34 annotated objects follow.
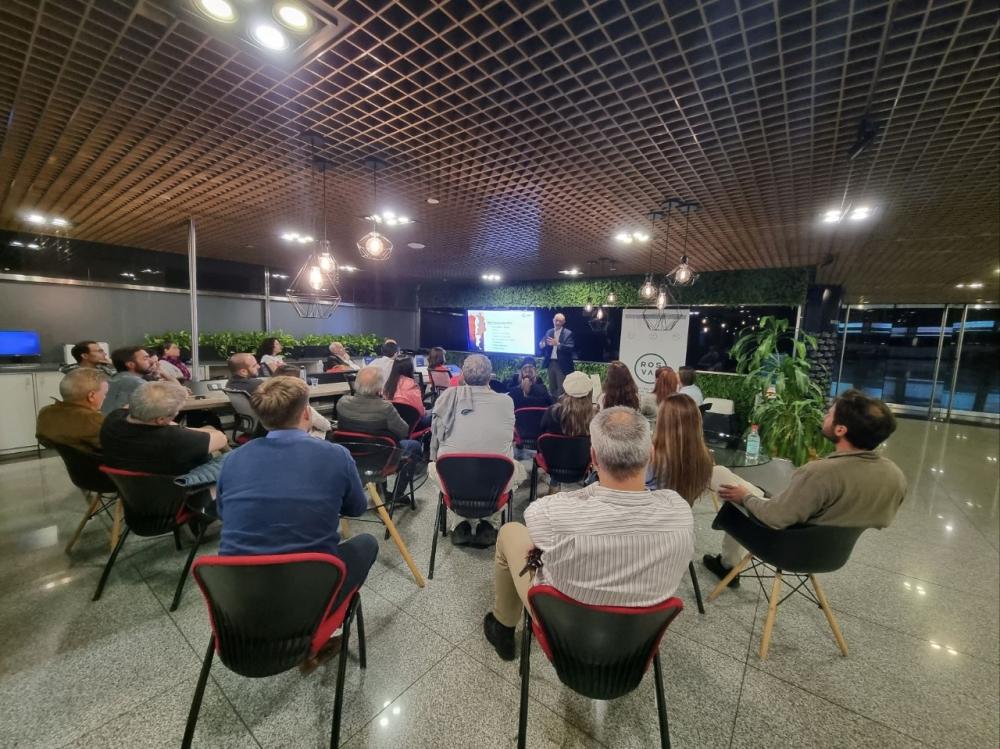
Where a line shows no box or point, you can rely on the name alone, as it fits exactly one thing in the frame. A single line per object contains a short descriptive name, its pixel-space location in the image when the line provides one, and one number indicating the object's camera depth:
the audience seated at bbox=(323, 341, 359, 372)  6.10
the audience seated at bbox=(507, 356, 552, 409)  3.90
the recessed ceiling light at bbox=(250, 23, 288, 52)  1.53
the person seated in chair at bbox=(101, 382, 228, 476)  1.99
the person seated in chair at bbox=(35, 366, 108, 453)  2.30
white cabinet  4.38
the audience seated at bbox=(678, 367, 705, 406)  4.08
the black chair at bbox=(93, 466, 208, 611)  1.98
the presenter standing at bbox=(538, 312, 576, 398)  7.22
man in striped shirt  1.12
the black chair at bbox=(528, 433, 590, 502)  2.91
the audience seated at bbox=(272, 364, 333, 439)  2.77
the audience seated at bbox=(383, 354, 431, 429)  3.53
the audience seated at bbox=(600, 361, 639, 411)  3.04
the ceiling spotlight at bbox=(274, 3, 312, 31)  1.45
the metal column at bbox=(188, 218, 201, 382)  4.59
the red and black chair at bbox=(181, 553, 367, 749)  1.09
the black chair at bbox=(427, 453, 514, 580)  2.24
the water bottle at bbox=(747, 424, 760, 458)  3.13
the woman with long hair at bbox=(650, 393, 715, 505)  2.09
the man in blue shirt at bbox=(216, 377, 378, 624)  1.30
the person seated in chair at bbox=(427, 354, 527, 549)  2.54
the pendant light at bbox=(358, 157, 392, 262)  3.11
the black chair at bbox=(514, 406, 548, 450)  3.70
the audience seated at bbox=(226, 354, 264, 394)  3.68
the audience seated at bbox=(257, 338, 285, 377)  4.78
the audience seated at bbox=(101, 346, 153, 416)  3.18
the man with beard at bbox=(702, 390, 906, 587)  1.65
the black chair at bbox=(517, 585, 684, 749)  1.09
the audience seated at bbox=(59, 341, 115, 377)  3.46
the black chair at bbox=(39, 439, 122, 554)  2.28
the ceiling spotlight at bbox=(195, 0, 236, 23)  1.41
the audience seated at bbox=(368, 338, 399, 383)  5.16
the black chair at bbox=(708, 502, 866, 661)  1.72
